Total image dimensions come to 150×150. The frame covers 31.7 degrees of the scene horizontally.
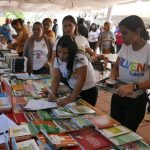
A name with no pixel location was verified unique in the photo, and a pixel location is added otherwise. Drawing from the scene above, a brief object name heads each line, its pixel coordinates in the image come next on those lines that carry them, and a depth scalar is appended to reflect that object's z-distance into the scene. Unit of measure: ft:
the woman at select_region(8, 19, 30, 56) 12.84
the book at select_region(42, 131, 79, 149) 4.05
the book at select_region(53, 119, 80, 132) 4.80
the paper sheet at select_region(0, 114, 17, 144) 4.67
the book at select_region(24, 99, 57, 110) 5.81
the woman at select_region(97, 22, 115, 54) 21.59
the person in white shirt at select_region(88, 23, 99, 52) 26.91
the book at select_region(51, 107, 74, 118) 5.39
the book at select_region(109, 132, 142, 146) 4.36
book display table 4.22
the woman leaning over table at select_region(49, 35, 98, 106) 5.89
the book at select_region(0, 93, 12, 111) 5.66
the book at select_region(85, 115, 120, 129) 5.00
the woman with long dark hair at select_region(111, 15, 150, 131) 5.28
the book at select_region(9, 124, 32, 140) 4.39
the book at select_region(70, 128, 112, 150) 4.30
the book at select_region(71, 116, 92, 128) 4.97
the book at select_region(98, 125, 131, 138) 4.65
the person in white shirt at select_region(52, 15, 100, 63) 8.54
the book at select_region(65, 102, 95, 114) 5.68
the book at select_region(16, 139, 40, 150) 3.97
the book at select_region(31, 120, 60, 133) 4.66
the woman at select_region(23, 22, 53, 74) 10.07
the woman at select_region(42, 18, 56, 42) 11.69
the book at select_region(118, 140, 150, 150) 4.22
